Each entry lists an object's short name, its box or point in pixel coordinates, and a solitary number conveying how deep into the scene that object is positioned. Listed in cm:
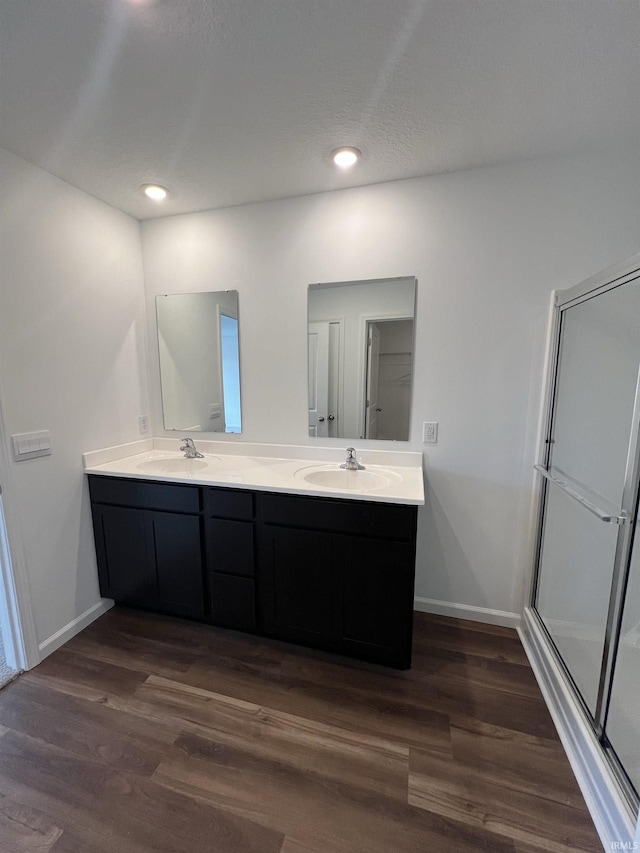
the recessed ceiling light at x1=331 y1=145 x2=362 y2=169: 162
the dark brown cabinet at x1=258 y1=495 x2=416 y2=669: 156
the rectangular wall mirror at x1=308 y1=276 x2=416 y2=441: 197
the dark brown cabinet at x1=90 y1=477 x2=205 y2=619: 189
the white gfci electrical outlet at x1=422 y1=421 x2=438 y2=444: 199
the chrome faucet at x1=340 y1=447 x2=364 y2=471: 200
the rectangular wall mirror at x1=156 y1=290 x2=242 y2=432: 226
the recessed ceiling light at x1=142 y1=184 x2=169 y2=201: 193
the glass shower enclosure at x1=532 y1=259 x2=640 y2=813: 125
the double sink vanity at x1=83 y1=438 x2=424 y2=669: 159
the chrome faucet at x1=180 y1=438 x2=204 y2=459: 230
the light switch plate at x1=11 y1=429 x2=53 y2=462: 165
